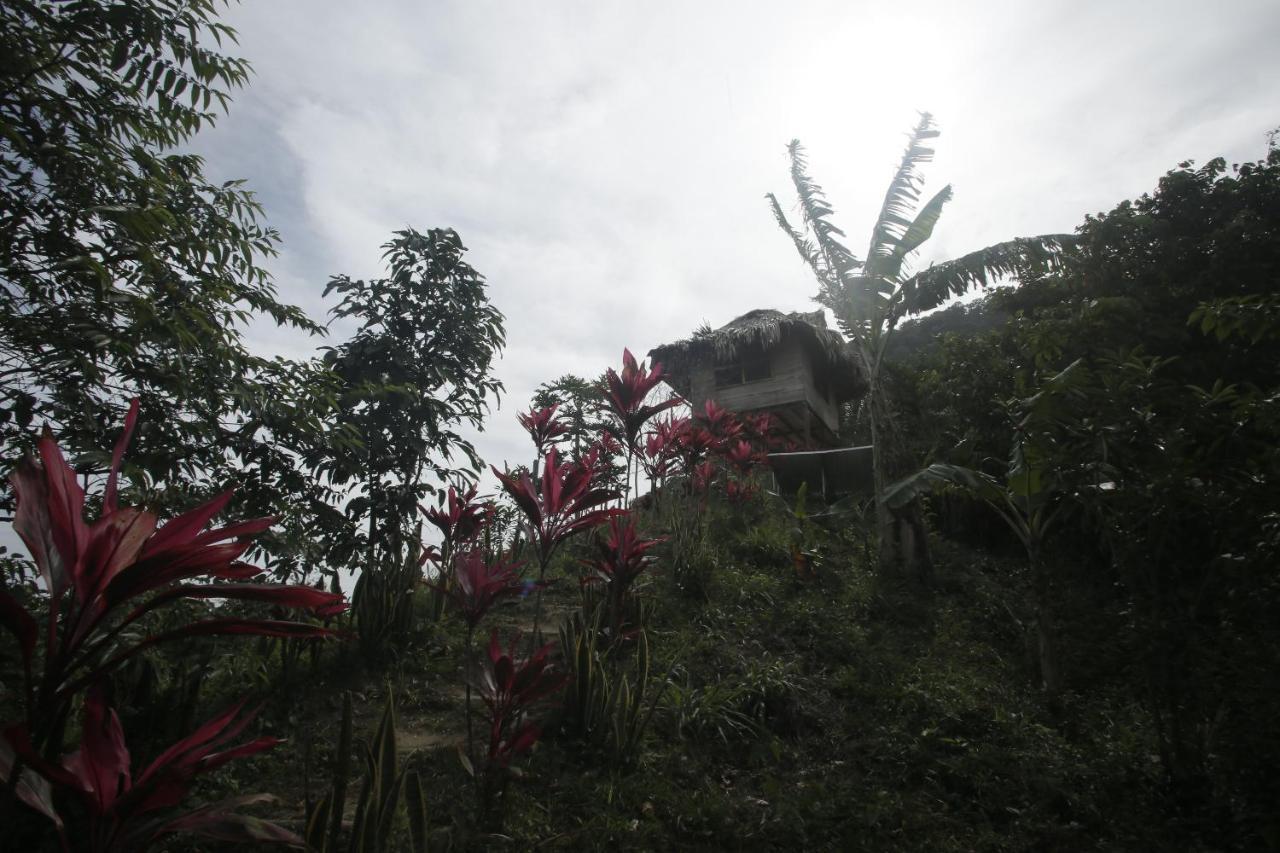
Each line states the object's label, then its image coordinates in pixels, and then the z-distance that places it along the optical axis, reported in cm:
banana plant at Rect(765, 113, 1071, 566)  743
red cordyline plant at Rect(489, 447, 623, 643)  272
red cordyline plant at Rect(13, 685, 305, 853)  100
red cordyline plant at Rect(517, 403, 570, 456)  524
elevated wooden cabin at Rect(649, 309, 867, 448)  1389
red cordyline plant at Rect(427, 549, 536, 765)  260
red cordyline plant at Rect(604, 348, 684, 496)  413
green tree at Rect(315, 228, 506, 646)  455
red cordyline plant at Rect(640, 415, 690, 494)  613
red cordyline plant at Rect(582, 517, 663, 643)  352
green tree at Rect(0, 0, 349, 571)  259
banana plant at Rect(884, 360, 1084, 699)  360
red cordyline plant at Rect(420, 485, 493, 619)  432
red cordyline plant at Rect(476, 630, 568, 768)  227
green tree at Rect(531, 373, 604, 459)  874
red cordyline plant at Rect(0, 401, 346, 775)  94
